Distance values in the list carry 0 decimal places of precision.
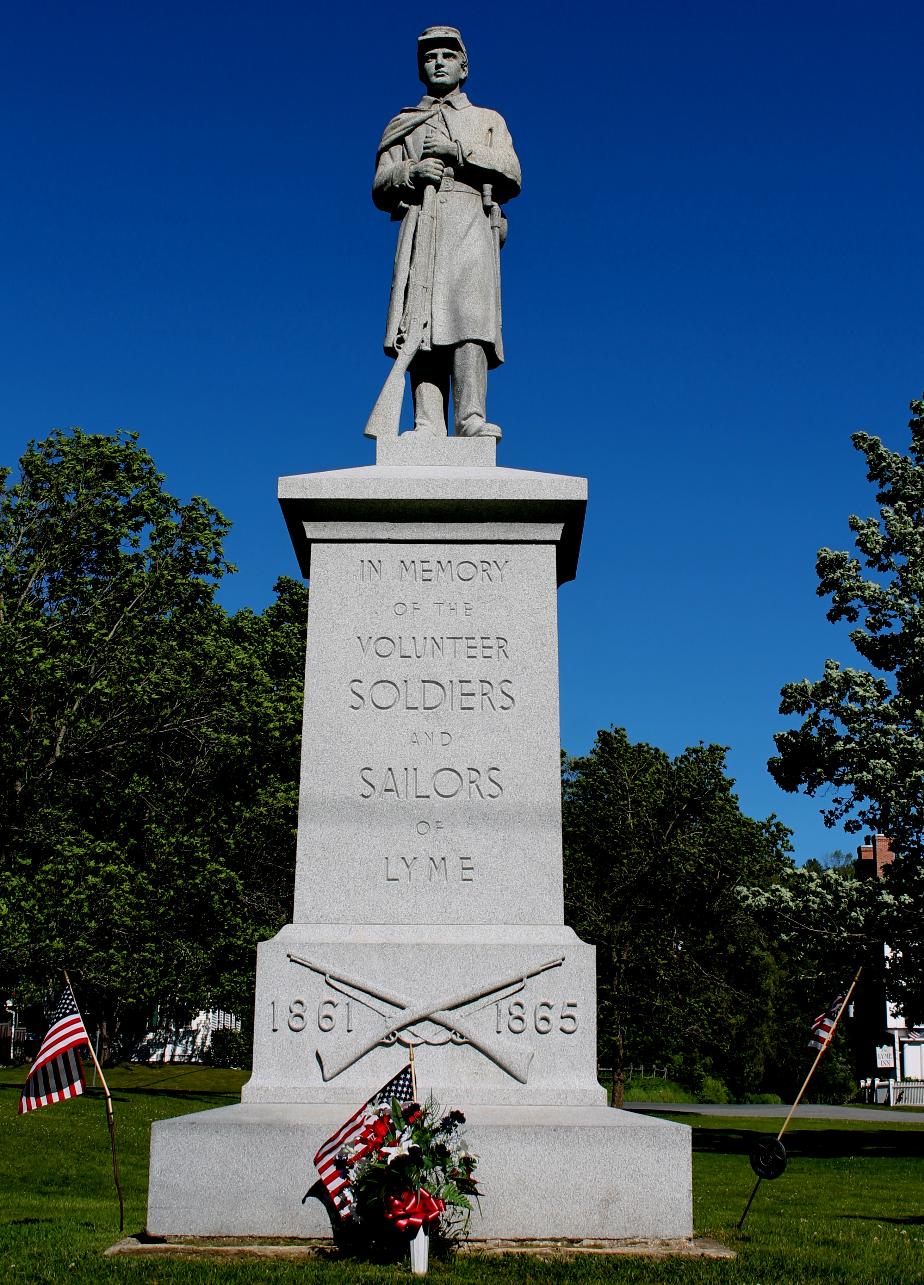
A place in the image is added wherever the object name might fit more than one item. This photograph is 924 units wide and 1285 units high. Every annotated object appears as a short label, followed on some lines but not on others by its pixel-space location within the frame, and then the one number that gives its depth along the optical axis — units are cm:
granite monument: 617
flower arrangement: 563
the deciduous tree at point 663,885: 3191
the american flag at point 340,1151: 581
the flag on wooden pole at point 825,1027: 832
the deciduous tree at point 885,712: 2089
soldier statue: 895
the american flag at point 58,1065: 717
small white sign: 6209
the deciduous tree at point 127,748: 2372
